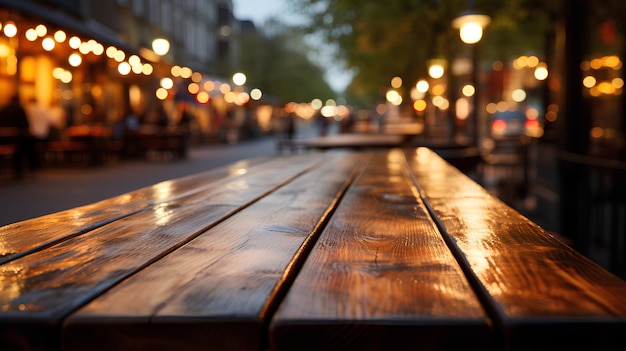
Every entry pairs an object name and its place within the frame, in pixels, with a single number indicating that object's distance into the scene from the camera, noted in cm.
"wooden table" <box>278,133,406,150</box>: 1014
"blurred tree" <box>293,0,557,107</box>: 1396
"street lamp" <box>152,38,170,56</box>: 2089
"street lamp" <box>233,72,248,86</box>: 2938
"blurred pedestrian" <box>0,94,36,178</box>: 1288
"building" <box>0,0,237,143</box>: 1538
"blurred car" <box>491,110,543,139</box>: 2181
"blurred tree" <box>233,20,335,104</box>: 5091
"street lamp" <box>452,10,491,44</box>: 922
